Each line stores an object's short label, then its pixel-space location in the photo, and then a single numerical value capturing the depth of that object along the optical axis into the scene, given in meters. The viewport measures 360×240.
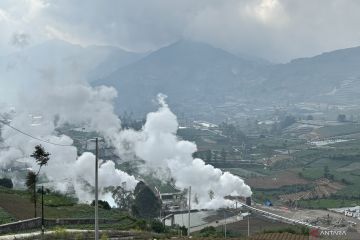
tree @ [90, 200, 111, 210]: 77.31
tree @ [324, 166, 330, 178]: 133.05
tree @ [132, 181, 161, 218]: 96.25
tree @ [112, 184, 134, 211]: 100.88
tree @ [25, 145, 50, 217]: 50.96
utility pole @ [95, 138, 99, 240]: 27.73
